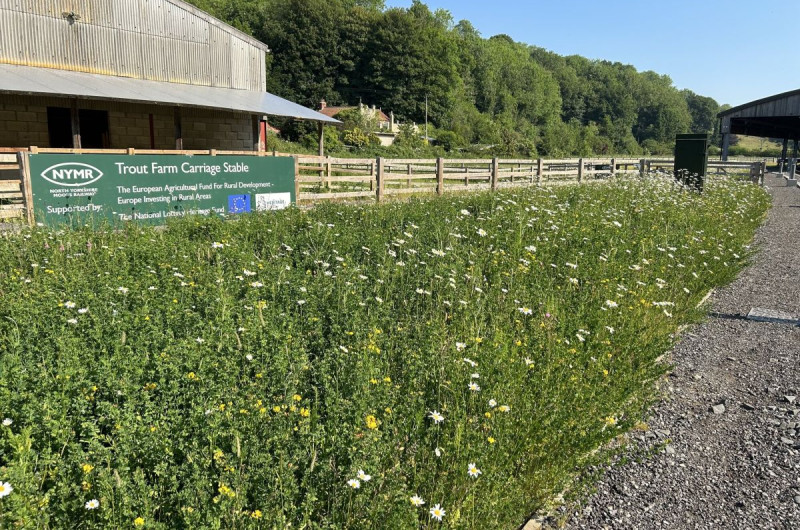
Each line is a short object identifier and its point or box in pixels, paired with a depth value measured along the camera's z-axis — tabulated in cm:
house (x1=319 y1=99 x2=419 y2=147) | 6638
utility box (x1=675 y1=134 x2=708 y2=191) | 1917
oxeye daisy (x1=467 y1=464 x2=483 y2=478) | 282
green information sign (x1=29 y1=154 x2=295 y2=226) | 1046
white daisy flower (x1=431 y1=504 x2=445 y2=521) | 263
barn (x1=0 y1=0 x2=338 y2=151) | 1742
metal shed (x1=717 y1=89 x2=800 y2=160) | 3747
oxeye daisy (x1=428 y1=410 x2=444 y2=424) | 320
